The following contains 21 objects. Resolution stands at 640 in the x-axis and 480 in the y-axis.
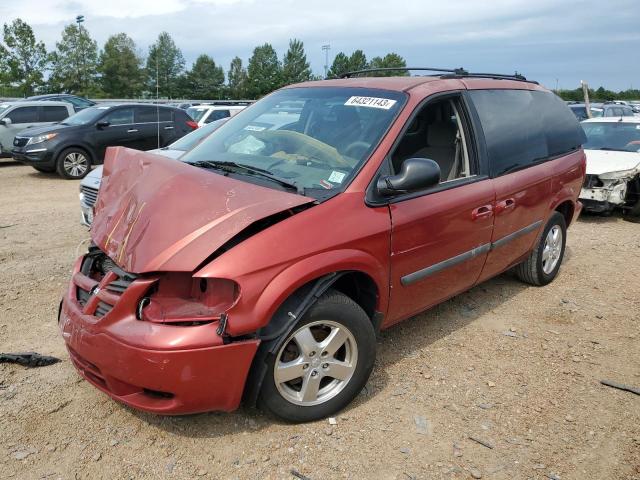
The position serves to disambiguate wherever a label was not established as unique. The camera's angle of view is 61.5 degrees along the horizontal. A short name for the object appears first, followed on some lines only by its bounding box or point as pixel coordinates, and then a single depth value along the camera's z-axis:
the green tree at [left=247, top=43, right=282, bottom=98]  82.38
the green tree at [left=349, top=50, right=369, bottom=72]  78.06
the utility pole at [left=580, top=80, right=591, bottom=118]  15.64
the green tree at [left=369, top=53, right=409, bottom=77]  68.47
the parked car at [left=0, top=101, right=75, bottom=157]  13.83
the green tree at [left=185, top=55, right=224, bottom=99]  73.06
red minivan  2.53
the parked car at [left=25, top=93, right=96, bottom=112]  19.75
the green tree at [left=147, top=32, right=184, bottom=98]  57.19
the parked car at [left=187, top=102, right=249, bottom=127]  14.29
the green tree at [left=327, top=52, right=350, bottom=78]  79.19
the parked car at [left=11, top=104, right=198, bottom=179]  11.40
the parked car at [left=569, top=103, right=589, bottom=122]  17.90
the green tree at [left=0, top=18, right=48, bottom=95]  46.00
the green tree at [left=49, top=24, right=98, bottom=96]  53.50
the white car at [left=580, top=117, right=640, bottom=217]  8.11
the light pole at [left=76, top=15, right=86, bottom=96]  55.00
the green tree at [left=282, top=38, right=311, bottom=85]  87.86
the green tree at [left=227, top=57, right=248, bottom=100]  80.79
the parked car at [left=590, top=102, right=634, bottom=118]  16.77
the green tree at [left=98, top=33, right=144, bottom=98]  58.03
